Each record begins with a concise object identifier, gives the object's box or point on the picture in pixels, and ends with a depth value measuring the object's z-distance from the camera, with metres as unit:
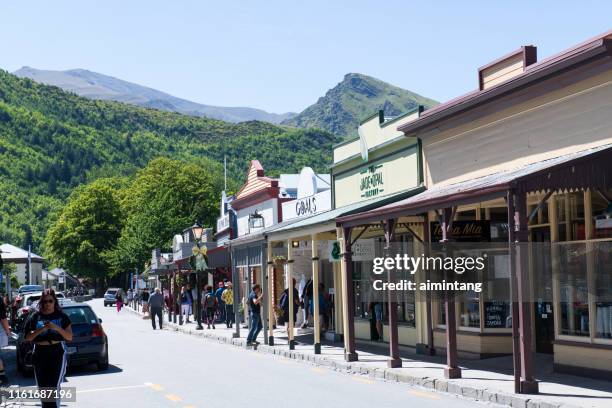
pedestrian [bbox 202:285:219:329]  38.72
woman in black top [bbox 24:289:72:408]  12.12
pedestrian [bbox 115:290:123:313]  67.62
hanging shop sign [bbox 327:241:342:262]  21.99
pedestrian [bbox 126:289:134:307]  82.19
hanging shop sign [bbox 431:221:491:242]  18.03
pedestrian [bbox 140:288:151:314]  56.99
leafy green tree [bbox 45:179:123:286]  109.88
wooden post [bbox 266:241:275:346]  26.80
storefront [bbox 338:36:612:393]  14.01
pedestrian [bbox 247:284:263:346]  27.22
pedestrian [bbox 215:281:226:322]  40.06
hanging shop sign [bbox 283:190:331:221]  31.52
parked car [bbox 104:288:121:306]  85.31
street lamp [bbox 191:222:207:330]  37.88
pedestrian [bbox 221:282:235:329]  37.62
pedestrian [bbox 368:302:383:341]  25.00
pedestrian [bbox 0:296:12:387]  15.36
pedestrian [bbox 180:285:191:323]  45.47
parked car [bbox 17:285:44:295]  66.87
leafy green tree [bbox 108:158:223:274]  82.38
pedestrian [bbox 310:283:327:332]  28.56
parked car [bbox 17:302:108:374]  19.84
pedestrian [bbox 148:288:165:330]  40.47
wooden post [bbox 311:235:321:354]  22.75
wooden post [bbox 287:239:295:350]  24.92
